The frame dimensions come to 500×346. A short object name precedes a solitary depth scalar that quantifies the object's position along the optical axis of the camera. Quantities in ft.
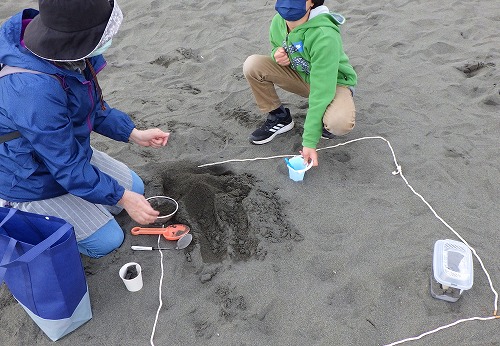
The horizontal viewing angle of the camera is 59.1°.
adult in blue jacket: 6.45
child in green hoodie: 9.34
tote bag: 6.19
